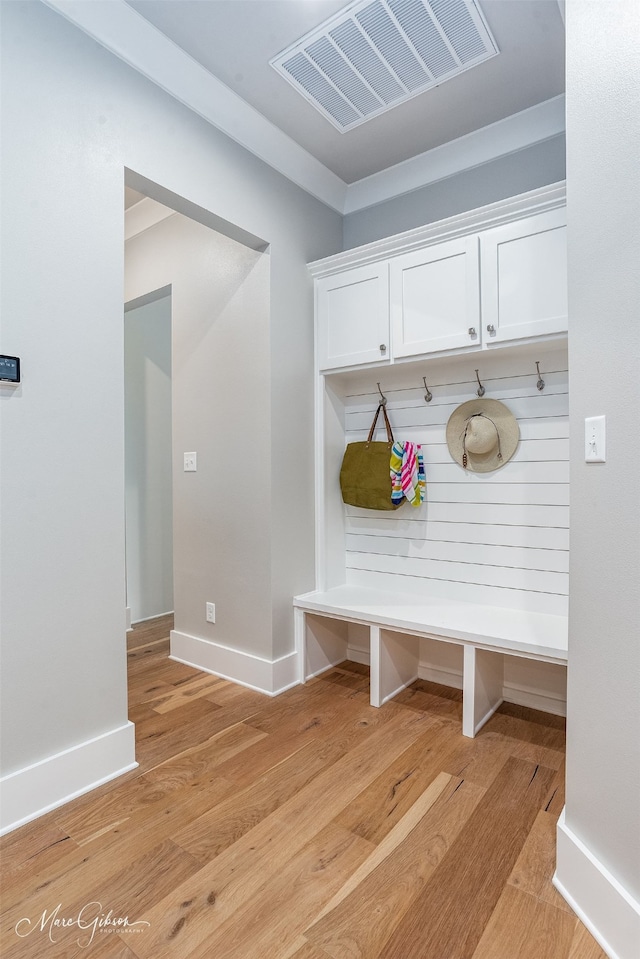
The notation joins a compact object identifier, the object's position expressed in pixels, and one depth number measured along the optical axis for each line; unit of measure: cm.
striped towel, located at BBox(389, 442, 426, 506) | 264
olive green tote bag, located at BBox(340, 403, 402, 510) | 272
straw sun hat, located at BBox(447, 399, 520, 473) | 241
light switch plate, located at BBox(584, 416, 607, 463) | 122
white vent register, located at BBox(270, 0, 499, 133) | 187
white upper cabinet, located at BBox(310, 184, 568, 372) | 206
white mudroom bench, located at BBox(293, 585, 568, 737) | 207
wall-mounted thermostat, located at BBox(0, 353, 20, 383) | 158
